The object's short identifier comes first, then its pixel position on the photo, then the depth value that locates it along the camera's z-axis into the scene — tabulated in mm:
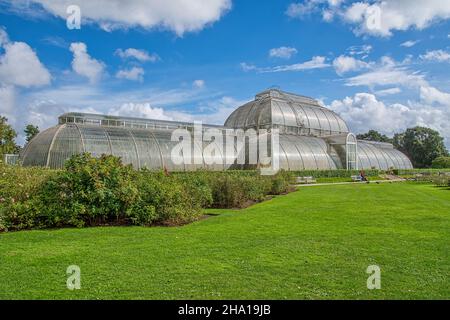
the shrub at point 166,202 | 13344
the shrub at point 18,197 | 12273
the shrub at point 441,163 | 77288
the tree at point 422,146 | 91125
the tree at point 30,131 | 58125
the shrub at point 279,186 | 26484
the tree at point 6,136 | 30297
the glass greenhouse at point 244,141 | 34844
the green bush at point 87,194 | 12695
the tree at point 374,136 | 105312
